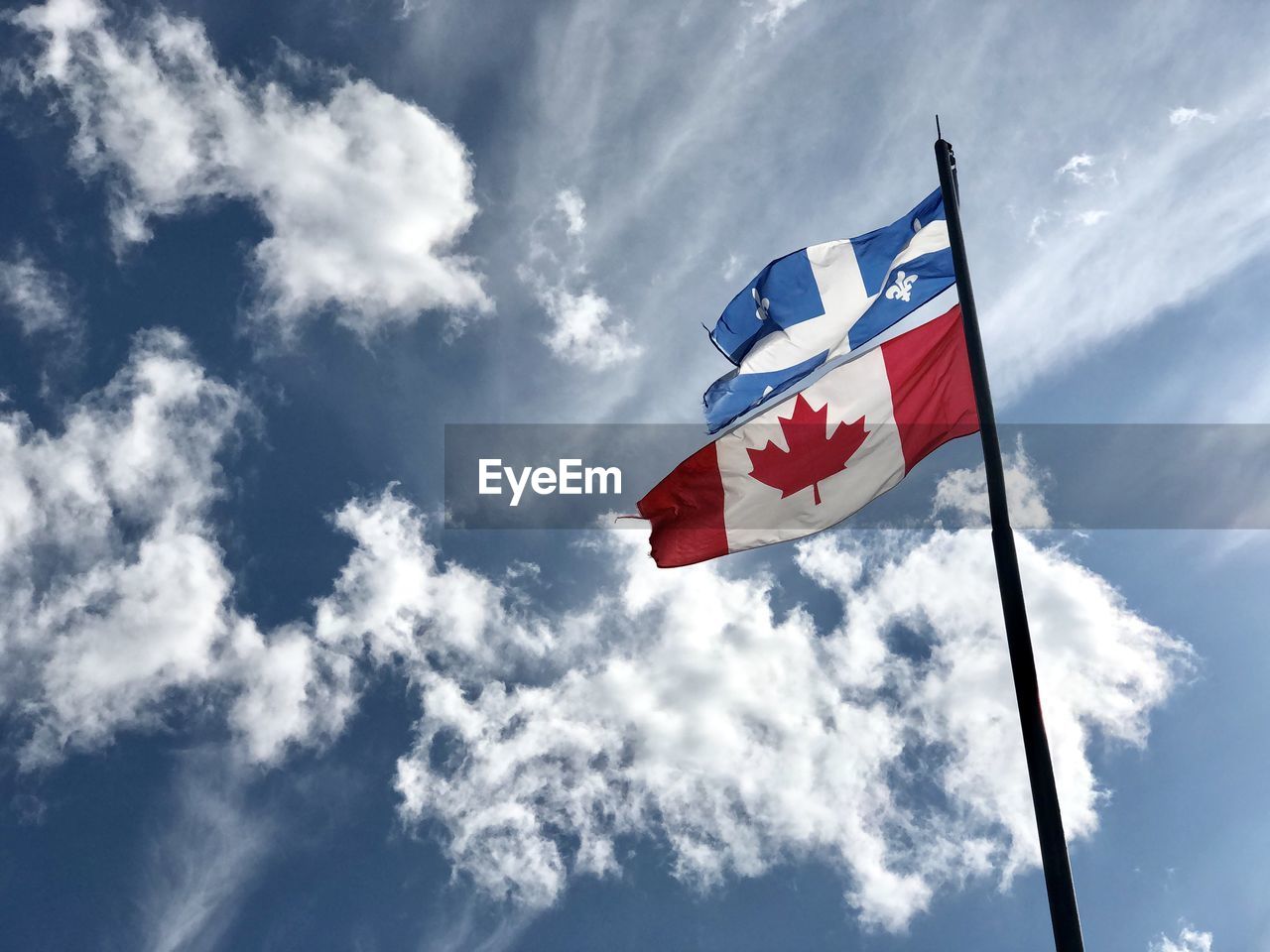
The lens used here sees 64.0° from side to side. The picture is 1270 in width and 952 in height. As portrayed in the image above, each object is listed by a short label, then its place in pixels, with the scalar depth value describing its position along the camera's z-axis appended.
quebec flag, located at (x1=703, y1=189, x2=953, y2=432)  14.98
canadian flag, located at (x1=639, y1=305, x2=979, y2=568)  14.00
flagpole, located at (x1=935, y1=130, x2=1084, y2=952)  8.70
